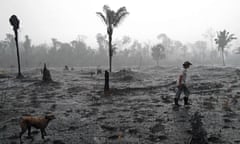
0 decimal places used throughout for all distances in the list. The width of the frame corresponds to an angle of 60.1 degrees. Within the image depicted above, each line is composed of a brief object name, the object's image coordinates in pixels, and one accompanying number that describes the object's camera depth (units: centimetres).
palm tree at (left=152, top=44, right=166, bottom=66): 5212
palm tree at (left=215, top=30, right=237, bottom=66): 4925
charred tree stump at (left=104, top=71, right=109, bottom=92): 1269
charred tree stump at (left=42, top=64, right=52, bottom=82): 1690
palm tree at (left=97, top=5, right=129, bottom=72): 2412
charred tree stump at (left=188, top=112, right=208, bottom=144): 506
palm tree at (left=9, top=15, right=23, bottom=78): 2056
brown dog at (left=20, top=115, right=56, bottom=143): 543
